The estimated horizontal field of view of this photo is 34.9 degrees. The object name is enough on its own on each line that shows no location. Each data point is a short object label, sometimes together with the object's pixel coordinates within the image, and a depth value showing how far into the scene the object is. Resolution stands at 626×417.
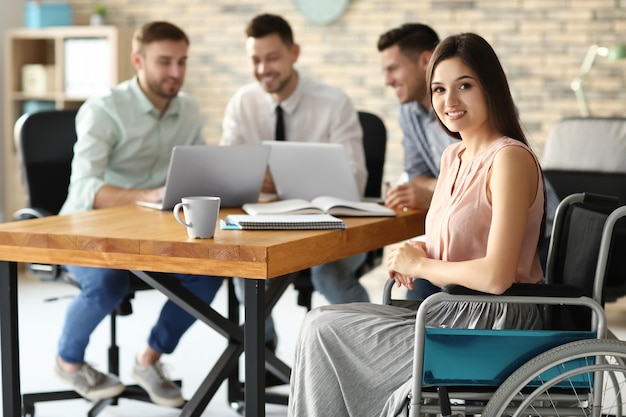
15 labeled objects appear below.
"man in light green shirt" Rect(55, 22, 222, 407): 3.14
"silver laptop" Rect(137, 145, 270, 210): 2.74
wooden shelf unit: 5.87
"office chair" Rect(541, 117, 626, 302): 4.04
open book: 2.72
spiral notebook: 2.44
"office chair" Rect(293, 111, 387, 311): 3.74
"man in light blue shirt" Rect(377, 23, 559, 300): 3.40
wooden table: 2.18
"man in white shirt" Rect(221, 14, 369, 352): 3.59
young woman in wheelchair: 2.05
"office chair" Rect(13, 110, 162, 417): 3.32
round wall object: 5.66
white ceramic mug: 2.27
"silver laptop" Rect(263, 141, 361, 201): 3.01
